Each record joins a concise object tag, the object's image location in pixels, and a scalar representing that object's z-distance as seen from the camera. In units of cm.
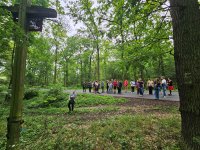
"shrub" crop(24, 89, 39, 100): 1593
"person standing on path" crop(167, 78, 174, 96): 1277
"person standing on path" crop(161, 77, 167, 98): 1187
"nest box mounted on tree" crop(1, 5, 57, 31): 262
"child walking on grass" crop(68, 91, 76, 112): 953
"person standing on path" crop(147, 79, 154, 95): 1338
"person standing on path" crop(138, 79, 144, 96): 1358
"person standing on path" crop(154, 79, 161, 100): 1131
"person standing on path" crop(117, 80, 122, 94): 1623
